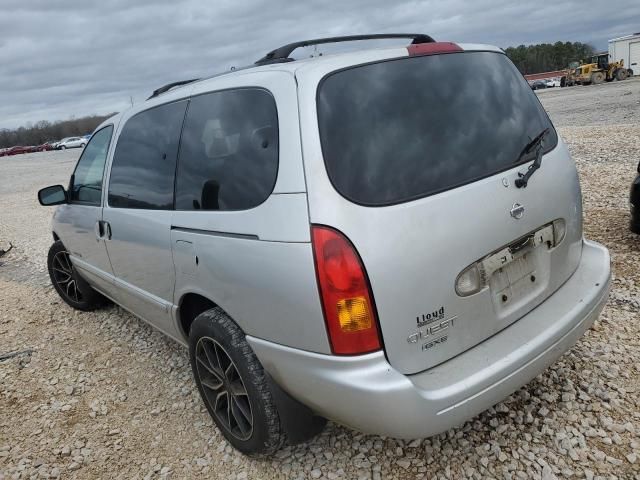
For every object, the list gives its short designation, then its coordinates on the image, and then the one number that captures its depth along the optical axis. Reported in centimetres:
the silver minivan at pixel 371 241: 189
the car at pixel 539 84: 5157
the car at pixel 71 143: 5347
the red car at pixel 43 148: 5833
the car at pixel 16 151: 5950
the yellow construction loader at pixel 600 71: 3944
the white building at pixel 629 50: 4328
